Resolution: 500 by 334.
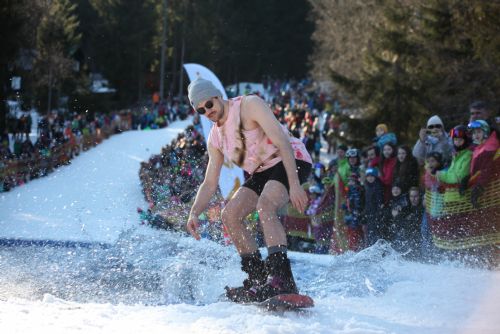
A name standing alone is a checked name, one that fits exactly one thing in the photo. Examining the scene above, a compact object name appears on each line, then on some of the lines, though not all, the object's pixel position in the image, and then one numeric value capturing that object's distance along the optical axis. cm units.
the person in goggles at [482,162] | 788
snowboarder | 534
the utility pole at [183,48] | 6205
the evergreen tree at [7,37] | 2689
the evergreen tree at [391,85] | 1703
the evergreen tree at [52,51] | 3569
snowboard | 500
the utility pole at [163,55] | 5631
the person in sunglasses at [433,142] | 929
